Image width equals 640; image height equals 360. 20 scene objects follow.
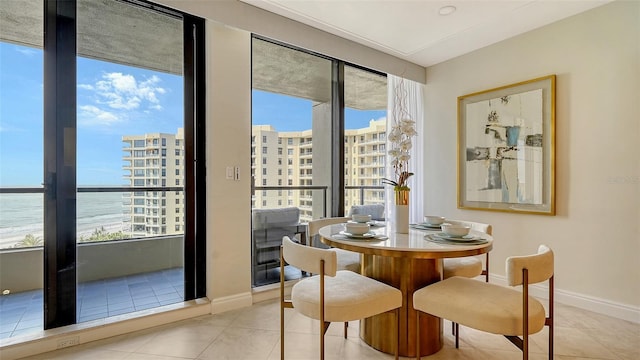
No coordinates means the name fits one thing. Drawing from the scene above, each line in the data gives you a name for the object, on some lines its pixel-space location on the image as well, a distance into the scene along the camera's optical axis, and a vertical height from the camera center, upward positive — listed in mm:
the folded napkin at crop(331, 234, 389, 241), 1907 -378
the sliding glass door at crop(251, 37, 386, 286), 3172 +412
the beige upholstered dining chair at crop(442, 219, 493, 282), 2215 -652
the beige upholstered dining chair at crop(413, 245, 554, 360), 1444 -636
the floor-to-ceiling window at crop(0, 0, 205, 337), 2127 +148
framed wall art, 2988 +293
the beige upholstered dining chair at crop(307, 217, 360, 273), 2385 -646
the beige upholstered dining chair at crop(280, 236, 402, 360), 1594 -641
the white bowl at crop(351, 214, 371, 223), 2387 -316
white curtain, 4031 +539
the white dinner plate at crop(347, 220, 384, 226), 2436 -372
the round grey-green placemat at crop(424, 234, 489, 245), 1789 -379
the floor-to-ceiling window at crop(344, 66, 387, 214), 3812 +526
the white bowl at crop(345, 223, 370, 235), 1984 -332
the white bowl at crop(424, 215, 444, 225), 2430 -344
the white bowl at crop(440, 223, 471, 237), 1881 -329
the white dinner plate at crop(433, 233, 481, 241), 1848 -370
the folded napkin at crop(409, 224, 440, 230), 2375 -387
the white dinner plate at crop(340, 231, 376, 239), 1936 -369
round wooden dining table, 1688 -583
